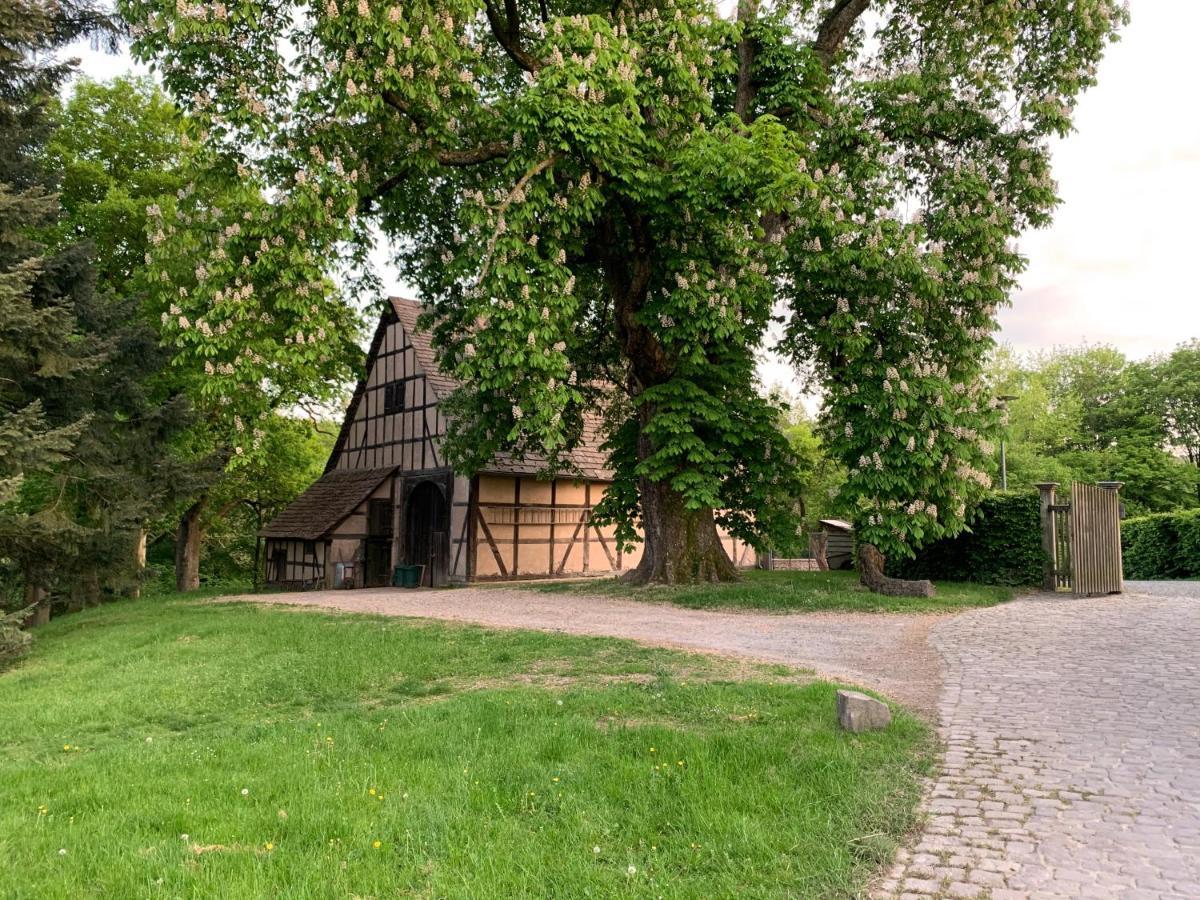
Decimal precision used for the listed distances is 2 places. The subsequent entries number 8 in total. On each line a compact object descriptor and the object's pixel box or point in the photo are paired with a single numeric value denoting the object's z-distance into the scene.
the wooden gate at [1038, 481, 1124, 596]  14.98
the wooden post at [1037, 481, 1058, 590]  16.22
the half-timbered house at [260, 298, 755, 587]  22.88
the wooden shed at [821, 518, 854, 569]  28.16
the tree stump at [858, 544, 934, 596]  15.07
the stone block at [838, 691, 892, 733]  5.66
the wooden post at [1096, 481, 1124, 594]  14.95
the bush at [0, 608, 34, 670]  11.04
